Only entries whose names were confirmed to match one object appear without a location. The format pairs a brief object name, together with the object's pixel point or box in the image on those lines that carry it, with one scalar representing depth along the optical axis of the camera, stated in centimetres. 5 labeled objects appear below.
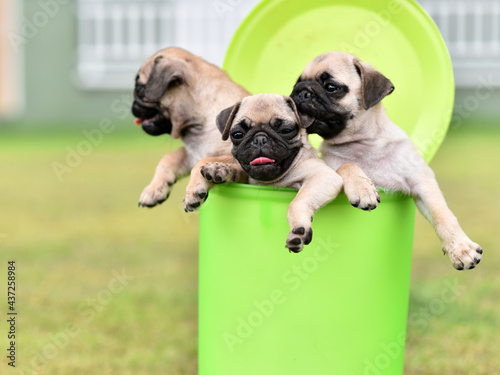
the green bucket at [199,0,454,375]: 215
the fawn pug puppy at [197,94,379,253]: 199
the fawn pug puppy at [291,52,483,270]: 225
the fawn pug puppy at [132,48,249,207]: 253
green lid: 289
